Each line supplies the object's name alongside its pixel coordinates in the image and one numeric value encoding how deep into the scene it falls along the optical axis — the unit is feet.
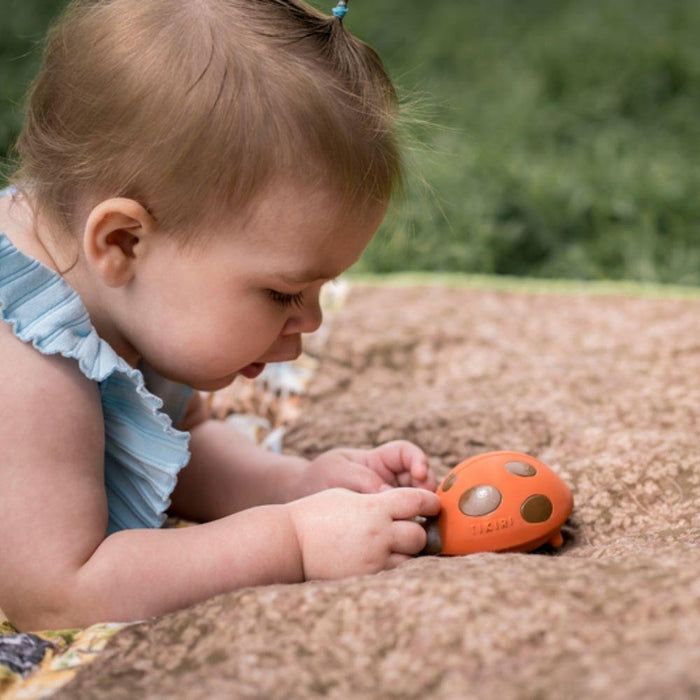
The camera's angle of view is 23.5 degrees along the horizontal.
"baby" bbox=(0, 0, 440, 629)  2.50
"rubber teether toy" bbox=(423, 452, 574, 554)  2.64
